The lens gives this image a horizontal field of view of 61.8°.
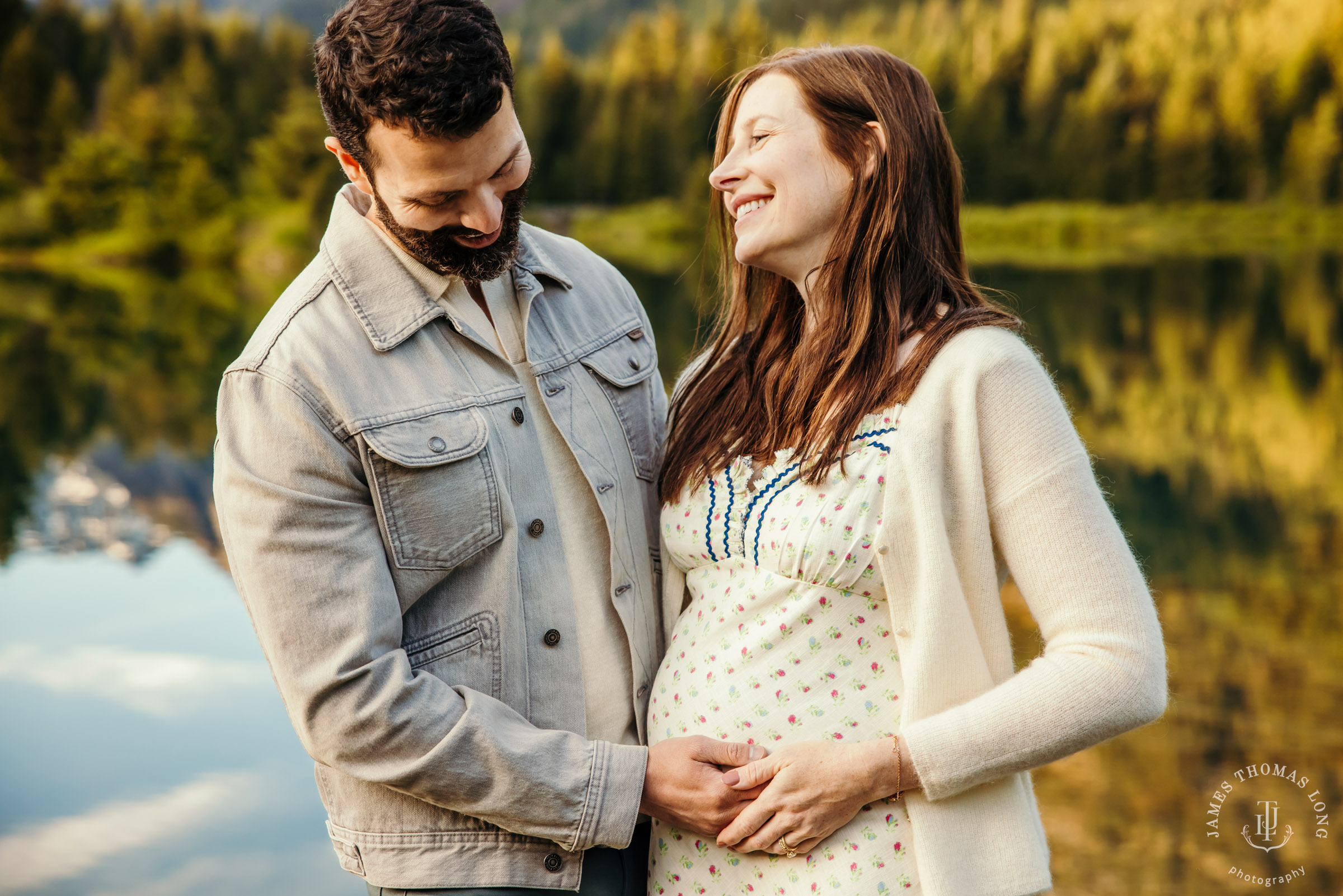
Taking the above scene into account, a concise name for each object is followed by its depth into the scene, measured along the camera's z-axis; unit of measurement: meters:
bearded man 1.76
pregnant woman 1.79
